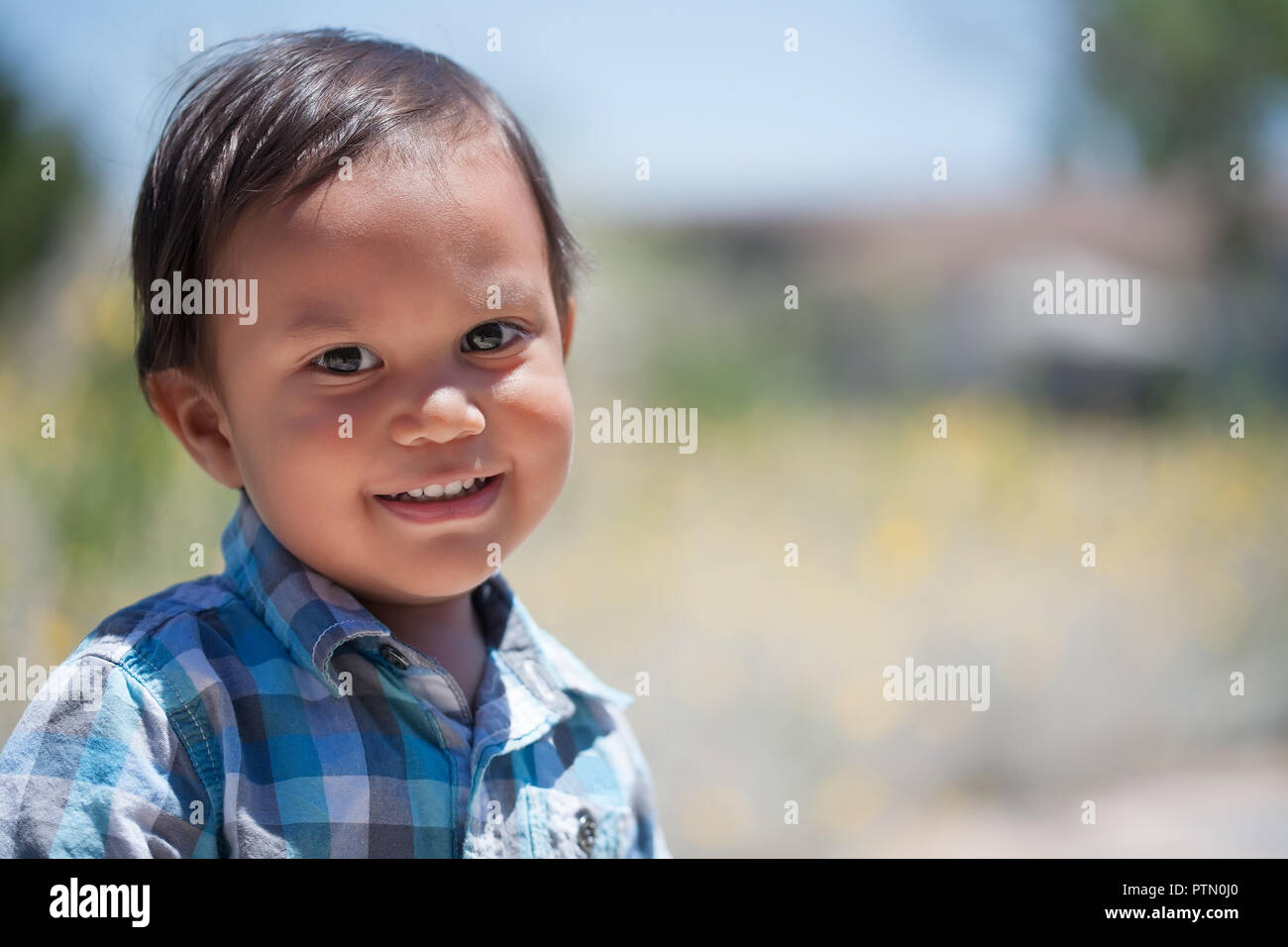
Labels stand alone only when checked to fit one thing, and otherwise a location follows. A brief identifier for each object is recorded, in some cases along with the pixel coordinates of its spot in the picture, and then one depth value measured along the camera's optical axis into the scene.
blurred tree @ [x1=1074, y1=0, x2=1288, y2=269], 6.64
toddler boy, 0.96
